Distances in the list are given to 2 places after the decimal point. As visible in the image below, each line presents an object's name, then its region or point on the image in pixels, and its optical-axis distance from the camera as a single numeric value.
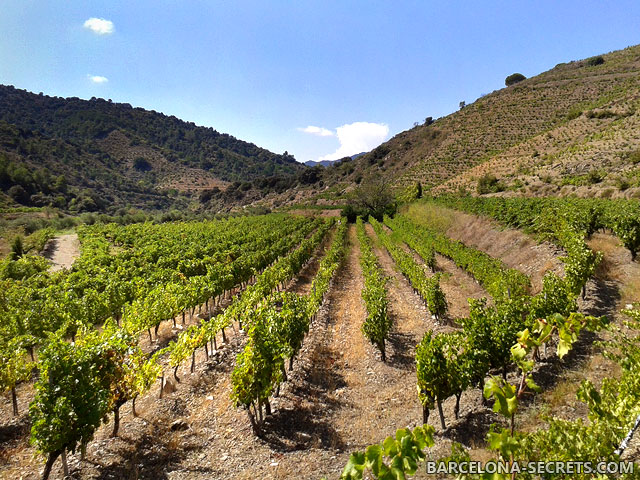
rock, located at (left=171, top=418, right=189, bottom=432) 9.24
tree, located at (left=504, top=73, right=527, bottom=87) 133.09
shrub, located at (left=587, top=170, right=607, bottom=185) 33.19
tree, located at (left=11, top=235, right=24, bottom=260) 39.34
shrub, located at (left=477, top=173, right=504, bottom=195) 47.06
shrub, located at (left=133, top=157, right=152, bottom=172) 187.82
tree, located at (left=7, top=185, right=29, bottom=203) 88.01
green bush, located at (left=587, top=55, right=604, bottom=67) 99.12
